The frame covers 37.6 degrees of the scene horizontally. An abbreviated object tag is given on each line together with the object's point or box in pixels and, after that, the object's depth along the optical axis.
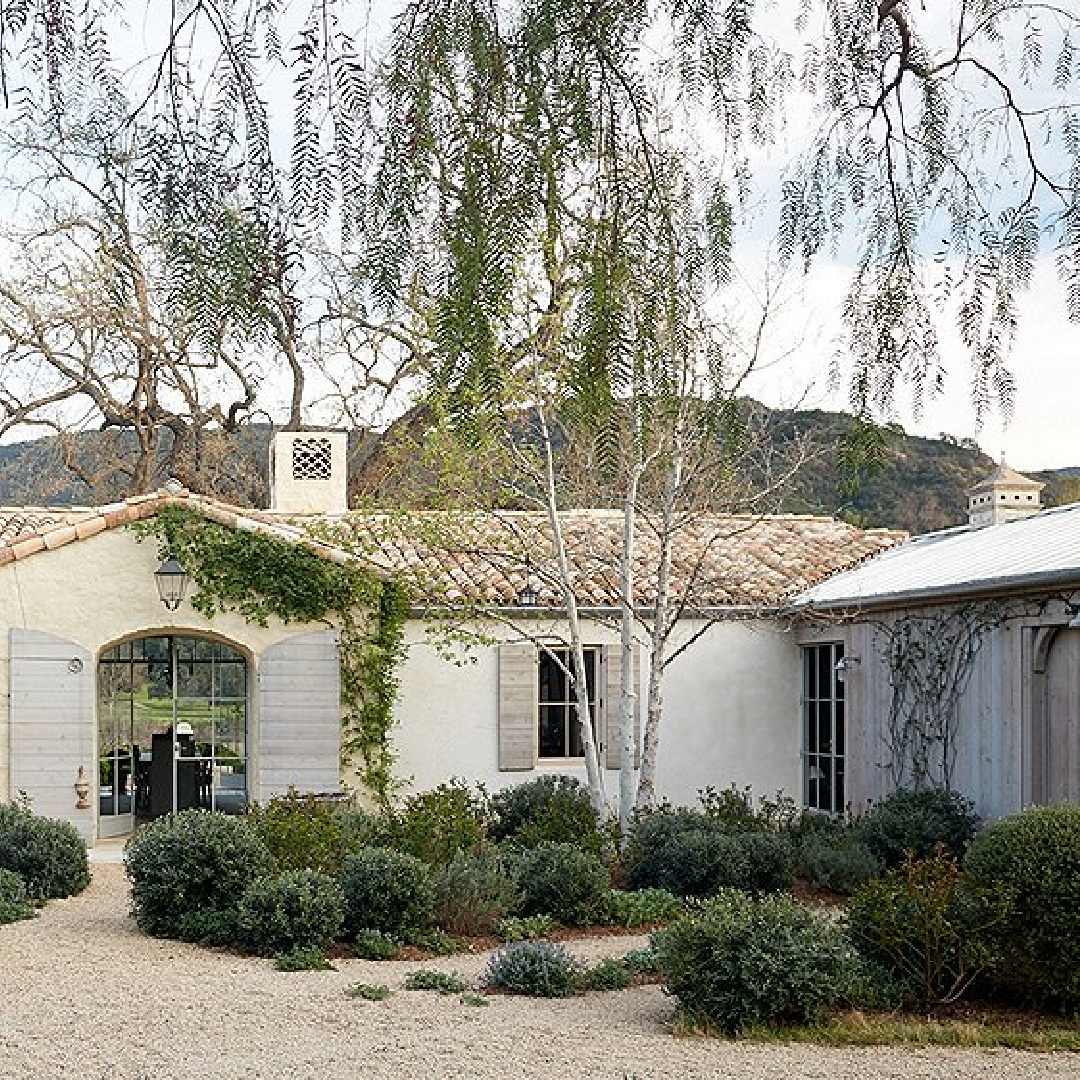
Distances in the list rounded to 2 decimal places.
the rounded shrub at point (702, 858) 11.71
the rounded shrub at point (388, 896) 10.37
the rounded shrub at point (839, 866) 12.38
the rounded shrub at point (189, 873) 10.75
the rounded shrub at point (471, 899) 10.73
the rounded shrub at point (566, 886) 11.12
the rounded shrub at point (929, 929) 8.39
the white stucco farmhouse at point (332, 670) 15.24
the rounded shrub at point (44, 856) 12.34
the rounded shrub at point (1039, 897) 8.30
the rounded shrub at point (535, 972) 8.92
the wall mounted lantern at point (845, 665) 15.61
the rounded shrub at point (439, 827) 11.80
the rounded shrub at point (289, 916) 9.99
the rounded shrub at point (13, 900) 11.24
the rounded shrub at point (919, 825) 12.69
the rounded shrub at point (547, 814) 13.23
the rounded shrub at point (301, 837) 11.55
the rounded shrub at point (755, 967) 8.02
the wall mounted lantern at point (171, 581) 15.35
